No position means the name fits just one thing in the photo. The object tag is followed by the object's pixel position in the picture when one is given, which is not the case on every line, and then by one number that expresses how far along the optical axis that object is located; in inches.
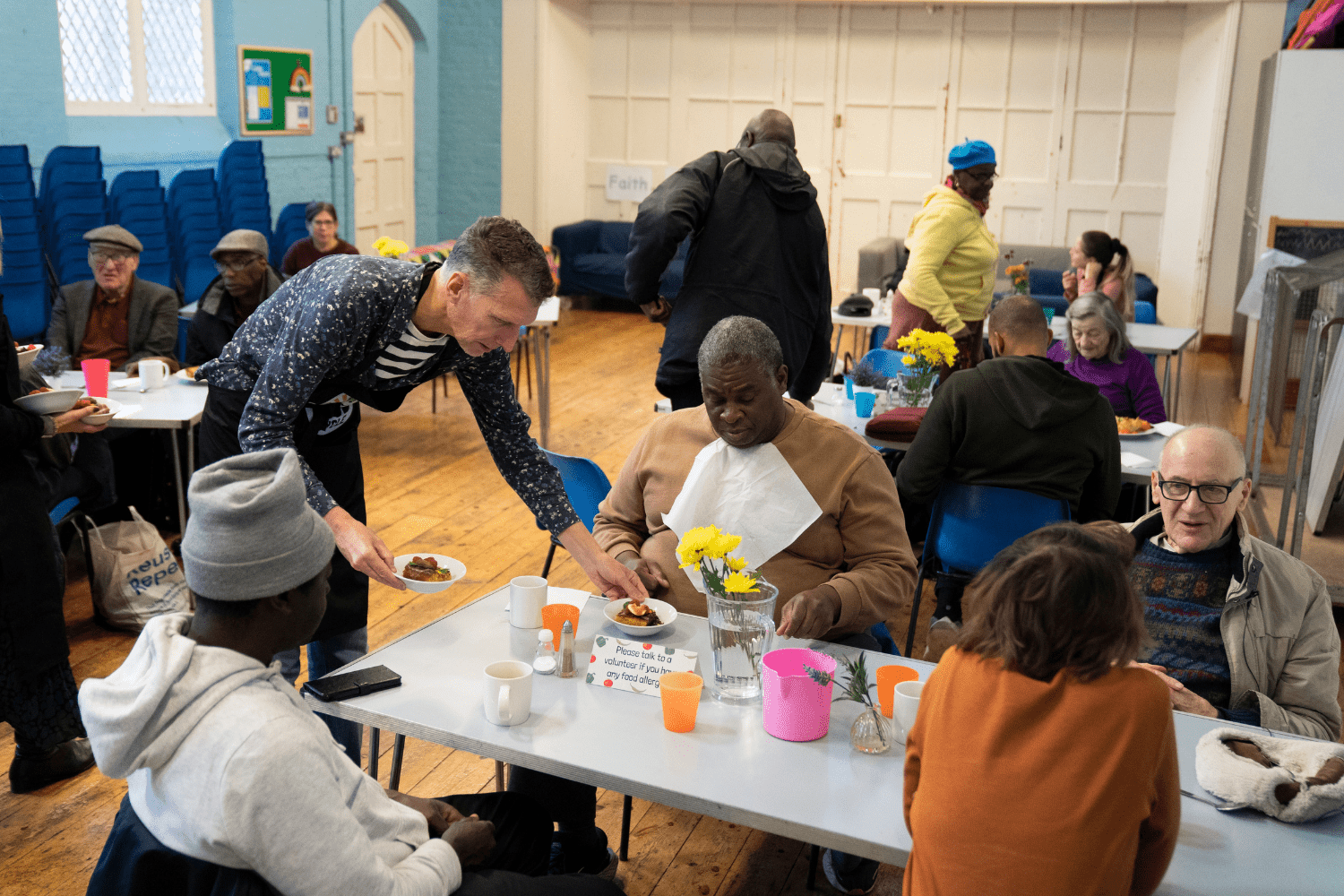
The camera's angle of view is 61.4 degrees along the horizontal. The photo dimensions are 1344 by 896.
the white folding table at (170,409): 153.9
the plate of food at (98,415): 121.8
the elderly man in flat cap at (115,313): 194.4
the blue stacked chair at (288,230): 304.8
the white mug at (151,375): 169.9
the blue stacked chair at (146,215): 249.0
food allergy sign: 79.0
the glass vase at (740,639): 76.3
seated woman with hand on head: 242.8
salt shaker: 81.0
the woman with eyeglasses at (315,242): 276.5
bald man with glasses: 84.7
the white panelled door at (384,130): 368.8
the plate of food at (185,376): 176.9
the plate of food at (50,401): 109.3
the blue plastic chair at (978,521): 125.9
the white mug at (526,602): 86.9
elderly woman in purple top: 169.8
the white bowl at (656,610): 86.8
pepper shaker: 80.3
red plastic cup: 158.4
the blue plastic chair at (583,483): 122.2
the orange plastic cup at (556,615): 86.1
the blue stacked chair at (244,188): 287.7
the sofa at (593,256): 415.2
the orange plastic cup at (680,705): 72.1
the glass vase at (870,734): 70.8
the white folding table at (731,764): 61.0
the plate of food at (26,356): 117.6
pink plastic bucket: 71.2
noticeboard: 305.1
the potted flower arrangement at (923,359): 157.8
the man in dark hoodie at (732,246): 146.6
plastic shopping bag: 152.6
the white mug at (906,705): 71.6
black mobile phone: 74.9
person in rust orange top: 54.0
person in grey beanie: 50.6
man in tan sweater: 94.0
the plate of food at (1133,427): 158.4
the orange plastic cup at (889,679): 75.4
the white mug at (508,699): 72.2
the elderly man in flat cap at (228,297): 182.5
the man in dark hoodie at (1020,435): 126.0
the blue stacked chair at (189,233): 266.1
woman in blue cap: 182.4
